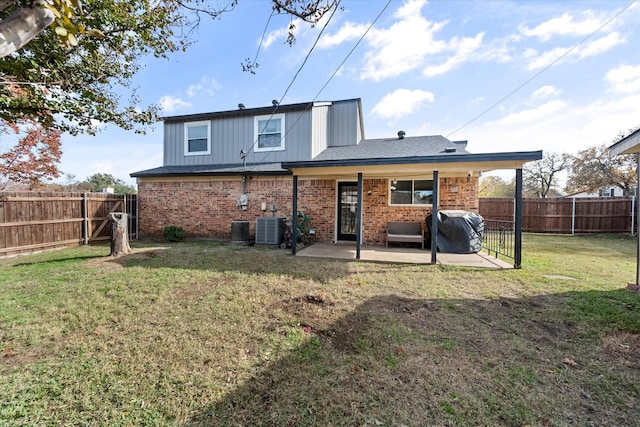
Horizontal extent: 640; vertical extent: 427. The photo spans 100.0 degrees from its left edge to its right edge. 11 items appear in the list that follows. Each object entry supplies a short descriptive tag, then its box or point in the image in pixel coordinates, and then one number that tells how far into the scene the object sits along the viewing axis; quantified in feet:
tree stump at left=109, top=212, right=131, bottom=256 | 23.45
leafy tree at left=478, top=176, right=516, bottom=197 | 96.37
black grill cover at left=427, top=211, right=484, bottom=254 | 25.46
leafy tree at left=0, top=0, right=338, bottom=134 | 14.79
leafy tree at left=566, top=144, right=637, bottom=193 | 58.80
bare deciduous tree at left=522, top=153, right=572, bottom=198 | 85.10
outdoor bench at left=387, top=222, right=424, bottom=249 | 28.40
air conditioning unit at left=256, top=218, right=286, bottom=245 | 29.99
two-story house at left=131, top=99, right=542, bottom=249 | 29.68
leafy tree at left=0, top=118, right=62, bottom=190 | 44.29
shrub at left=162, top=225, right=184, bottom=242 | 32.83
